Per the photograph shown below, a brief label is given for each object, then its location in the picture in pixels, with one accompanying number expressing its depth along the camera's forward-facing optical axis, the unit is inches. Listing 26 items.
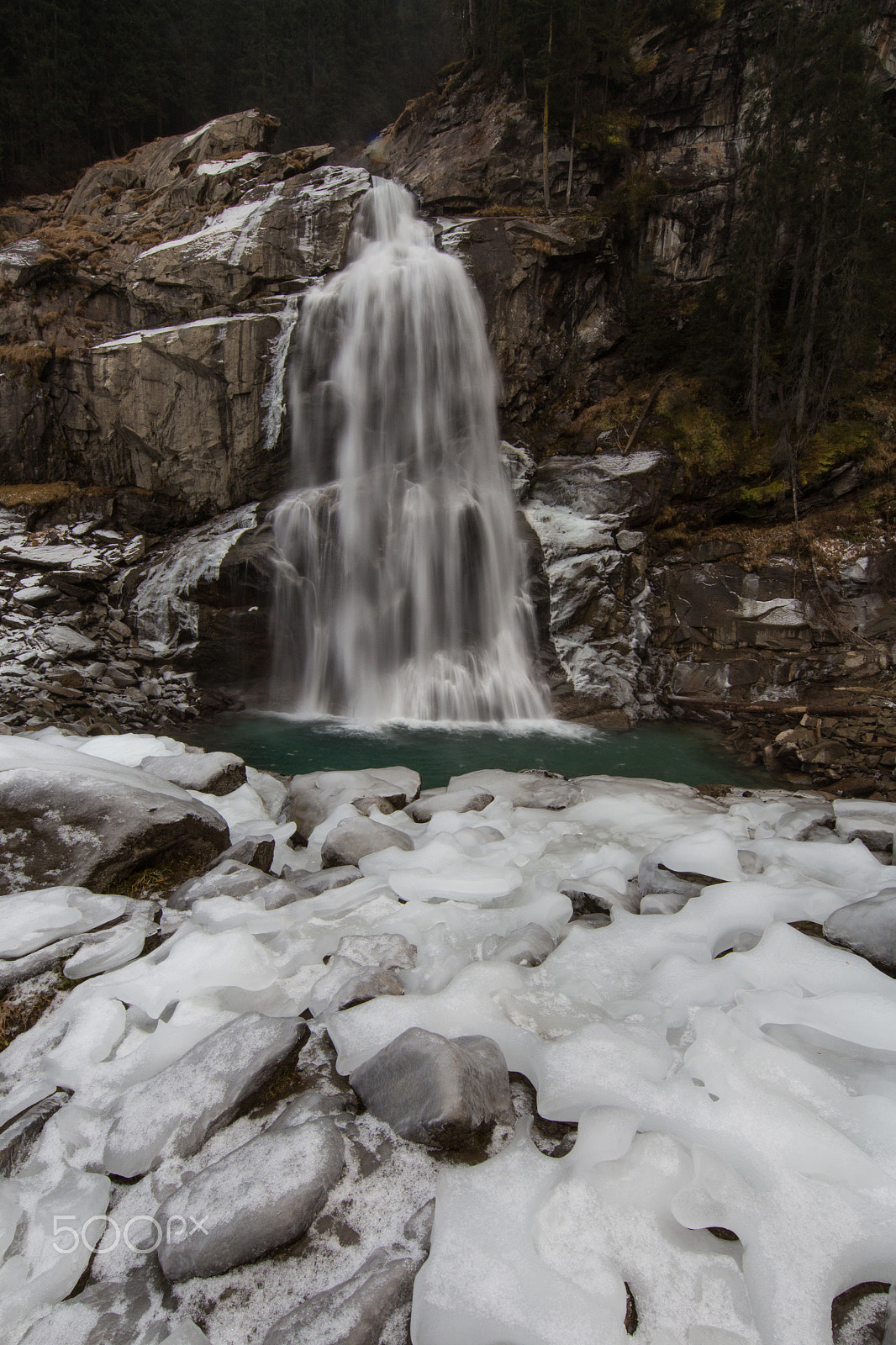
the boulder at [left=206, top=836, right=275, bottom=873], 147.3
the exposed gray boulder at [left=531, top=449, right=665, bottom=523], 534.6
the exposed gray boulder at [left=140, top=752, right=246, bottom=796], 207.0
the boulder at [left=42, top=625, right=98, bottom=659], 485.1
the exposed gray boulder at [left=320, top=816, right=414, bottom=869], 155.3
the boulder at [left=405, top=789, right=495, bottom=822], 189.0
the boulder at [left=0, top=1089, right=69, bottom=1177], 70.2
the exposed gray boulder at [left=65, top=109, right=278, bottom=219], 781.3
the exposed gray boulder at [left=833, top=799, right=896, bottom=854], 156.6
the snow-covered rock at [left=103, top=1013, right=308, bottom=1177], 69.4
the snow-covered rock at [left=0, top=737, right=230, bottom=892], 127.3
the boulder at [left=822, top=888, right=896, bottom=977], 95.5
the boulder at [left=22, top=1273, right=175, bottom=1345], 52.4
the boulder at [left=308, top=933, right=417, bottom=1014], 92.9
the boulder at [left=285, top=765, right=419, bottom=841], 193.5
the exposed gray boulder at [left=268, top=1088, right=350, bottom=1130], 71.5
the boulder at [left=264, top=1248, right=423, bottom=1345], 51.4
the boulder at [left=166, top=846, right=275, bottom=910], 128.4
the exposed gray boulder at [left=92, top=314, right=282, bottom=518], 571.5
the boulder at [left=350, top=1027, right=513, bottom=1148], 68.5
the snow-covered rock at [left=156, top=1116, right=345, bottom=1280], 57.5
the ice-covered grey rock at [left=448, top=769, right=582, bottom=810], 206.2
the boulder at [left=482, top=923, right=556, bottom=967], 103.8
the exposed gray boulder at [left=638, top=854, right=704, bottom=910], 127.3
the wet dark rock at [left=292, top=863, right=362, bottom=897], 137.2
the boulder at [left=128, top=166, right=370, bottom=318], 605.9
